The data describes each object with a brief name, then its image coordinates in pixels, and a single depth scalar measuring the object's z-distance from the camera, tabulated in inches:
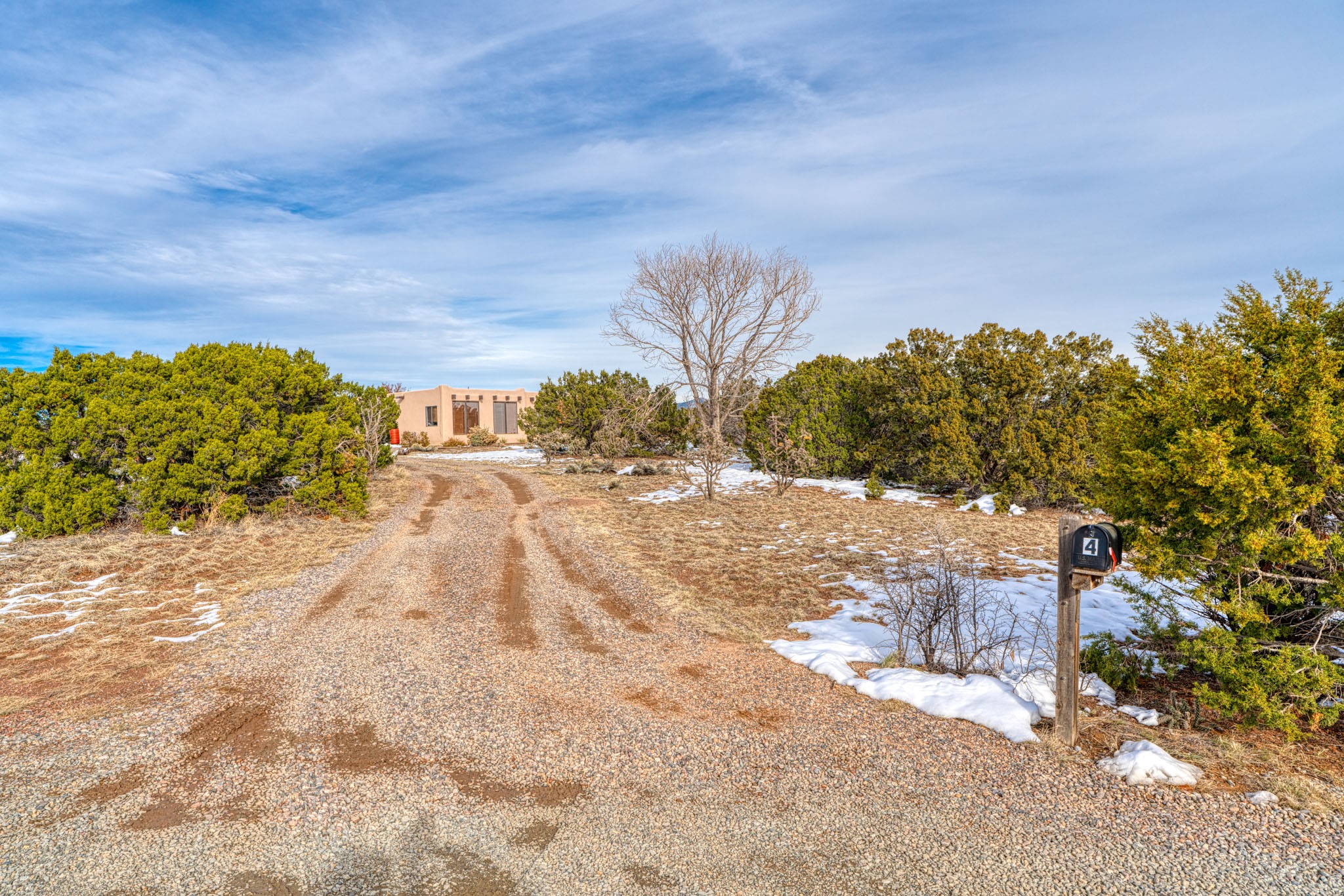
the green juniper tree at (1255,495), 141.8
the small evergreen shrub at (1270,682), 139.9
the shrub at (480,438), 1374.3
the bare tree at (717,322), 909.2
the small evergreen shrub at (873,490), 589.3
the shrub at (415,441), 1371.4
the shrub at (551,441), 1002.1
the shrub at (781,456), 628.1
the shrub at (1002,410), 523.2
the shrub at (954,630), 202.5
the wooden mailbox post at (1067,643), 148.4
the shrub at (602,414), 976.3
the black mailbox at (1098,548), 142.0
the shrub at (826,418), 704.4
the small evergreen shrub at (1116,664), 179.9
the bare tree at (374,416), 729.6
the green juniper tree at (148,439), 422.9
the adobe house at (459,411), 1465.3
